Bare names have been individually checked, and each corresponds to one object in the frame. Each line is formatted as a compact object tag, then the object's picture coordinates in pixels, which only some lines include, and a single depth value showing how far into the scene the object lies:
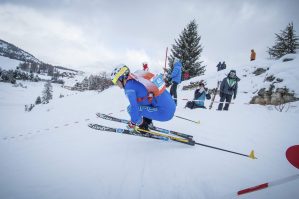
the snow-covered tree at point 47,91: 74.38
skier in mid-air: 4.26
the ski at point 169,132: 5.10
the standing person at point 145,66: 12.72
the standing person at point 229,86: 9.29
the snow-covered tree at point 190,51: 24.41
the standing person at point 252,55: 20.62
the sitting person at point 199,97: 9.92
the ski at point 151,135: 4.45
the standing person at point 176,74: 9.91
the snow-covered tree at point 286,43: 23.08
